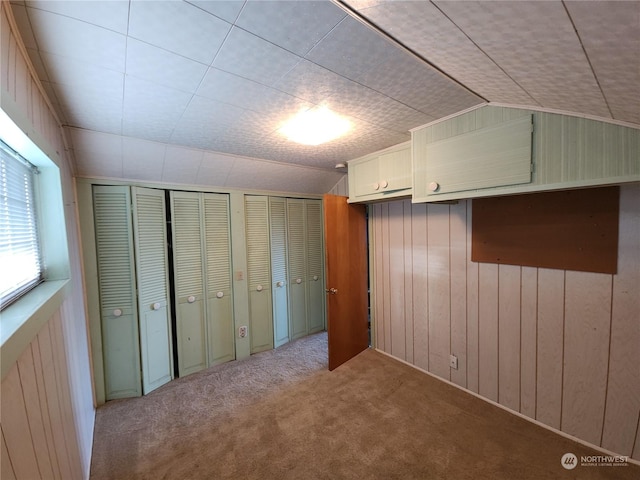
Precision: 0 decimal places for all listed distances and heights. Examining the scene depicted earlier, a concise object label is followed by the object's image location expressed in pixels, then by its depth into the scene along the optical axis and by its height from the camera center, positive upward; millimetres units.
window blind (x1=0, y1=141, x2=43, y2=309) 909 +22
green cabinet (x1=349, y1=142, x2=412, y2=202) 2170 +436
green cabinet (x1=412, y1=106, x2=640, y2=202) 1226 +354
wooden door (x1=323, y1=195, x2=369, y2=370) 2617 -574
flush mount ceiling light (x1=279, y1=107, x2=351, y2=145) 1602 +674
